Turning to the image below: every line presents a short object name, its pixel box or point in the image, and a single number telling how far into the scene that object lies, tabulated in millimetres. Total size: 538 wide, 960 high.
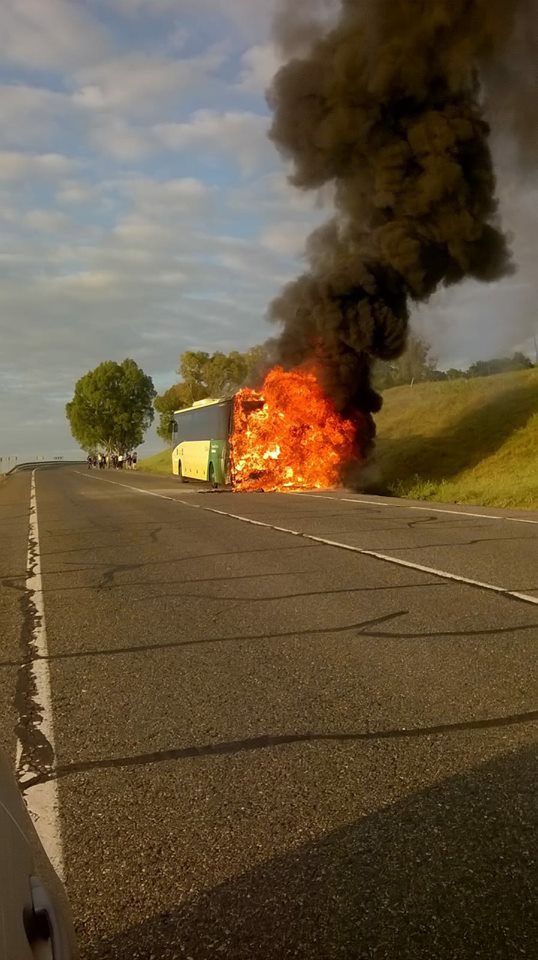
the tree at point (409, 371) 84000
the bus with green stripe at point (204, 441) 29656
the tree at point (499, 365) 68375
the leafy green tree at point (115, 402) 113250
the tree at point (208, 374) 79750
